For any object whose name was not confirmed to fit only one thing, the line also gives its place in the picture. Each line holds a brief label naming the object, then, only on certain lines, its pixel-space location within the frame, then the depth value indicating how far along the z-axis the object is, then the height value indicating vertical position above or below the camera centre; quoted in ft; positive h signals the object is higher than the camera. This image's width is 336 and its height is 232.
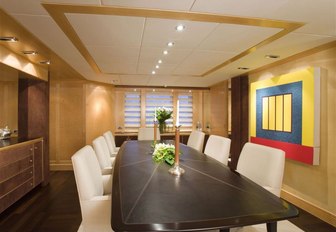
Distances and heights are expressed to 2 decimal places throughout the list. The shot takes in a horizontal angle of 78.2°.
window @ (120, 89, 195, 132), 21.15 +1.03
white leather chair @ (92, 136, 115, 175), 8.74 -1.78
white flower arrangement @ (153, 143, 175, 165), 7.39 -1.44
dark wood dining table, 3.39 -1.73
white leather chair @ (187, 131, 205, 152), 11.59 -1.48
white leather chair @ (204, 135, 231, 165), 8.53 -1.47
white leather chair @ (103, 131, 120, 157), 12.23 -1.73
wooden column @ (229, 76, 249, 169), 14.71 +0.15
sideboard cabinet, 8.93 -2.70
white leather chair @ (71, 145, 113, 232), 5.18 -2.26
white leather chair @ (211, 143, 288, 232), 5.64 -1.56
